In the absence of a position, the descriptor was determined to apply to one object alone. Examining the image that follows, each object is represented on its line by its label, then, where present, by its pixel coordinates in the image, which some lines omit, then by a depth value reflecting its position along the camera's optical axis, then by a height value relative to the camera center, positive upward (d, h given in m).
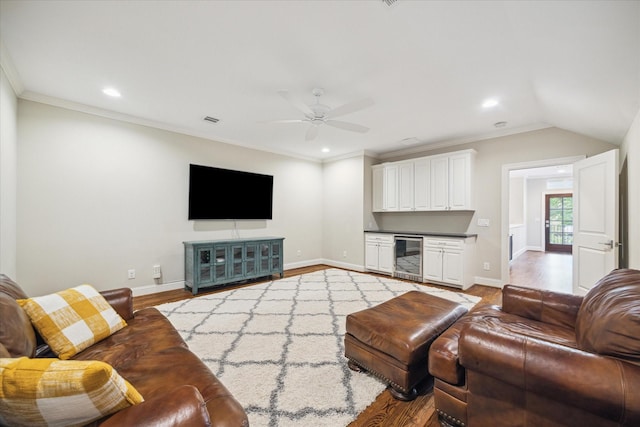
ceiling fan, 2.72 +1.12
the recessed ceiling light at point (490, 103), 3.20 +1.39
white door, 2.84 -0.03
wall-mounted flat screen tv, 4.44 +0.36
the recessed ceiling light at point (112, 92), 3.00 +1.39
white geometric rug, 1.62 -1.15
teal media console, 4.05 -0.77
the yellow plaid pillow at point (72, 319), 1.36 -0.59
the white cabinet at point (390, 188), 5.46 +0.56
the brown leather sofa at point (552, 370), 0.95 -0.63
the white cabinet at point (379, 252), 5.18 -0.74
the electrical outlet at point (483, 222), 4.56 -0.10
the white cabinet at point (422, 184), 5.00 +0.59
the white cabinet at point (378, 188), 5.71 +0.58
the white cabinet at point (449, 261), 4.29 -0.75
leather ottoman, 1.62 -0.79
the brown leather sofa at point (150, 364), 0.77 -0.72
